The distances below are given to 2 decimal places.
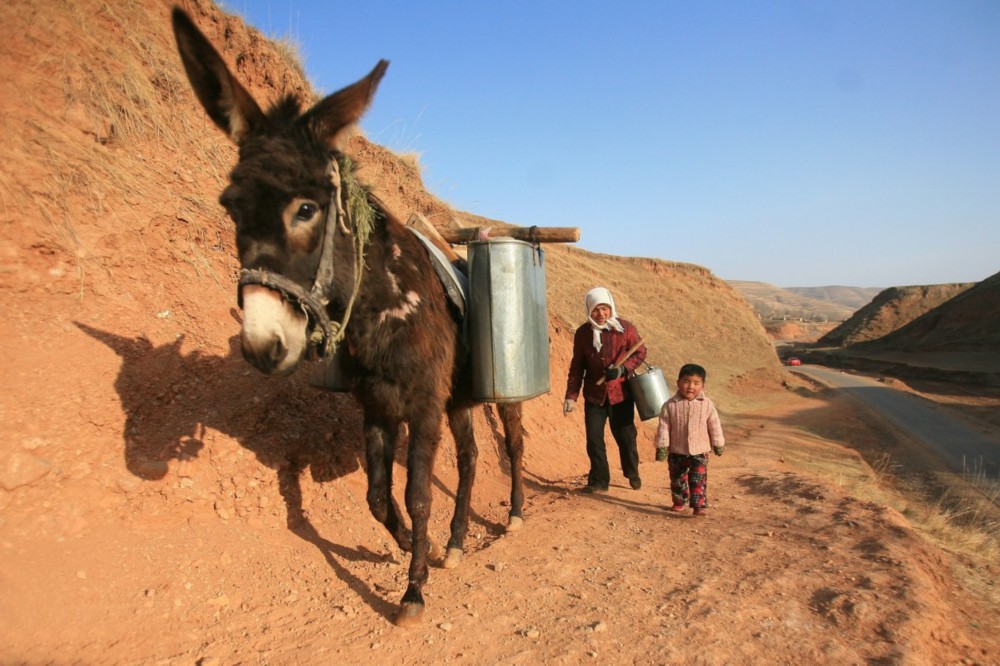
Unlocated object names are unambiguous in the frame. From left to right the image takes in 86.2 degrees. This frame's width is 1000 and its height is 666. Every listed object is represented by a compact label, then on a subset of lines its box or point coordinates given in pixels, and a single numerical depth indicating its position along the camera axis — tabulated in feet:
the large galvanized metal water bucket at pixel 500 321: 11.62
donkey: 7.34
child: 16.02
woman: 18.58
